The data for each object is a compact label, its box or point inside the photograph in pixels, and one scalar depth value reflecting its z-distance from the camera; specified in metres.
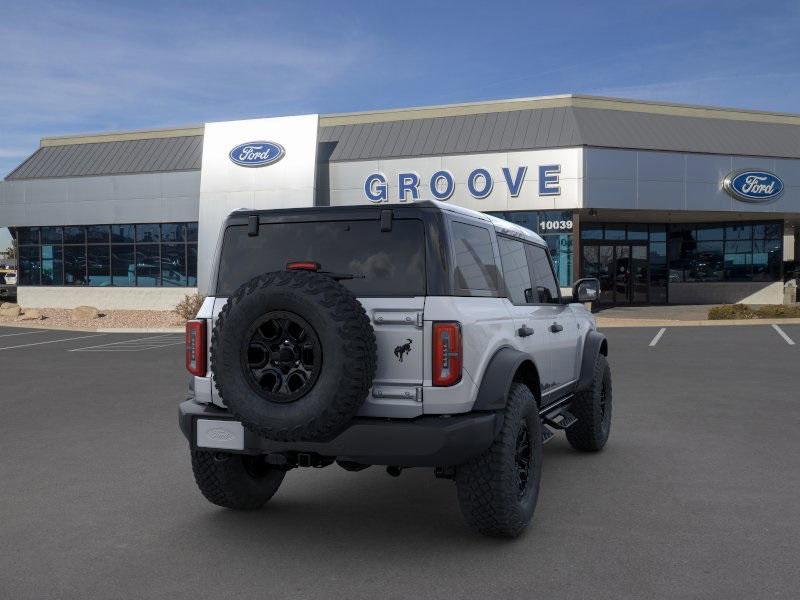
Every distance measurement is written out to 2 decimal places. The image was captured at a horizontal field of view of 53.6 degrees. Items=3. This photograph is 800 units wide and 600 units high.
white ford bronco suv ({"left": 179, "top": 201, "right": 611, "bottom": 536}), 4.09
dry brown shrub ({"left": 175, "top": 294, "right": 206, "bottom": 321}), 25.84
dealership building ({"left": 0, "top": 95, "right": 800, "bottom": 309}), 27.92
